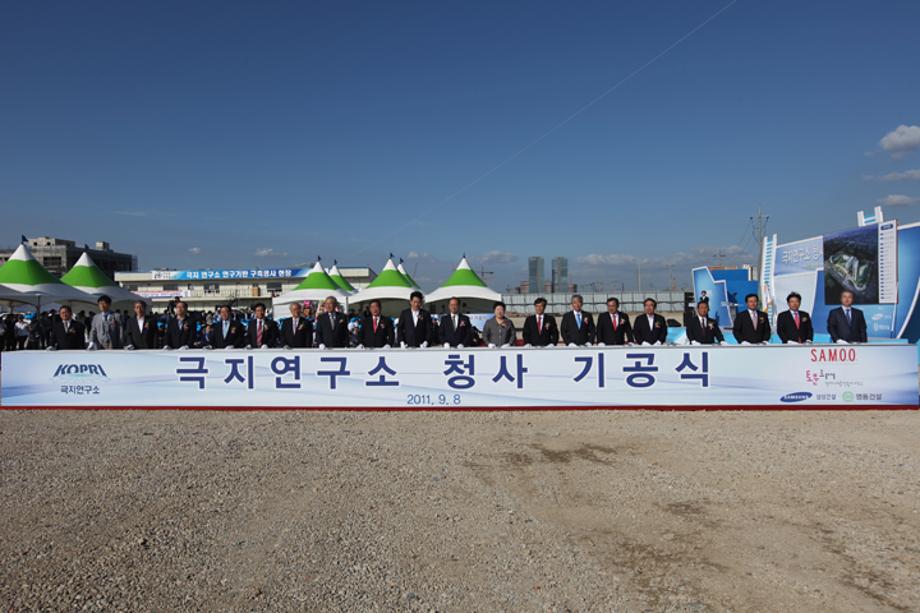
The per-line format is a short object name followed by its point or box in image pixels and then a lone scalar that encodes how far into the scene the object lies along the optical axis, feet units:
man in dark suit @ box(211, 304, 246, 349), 29.35
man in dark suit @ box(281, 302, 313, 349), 29.35
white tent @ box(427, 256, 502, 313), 77.66
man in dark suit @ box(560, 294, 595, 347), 28.89
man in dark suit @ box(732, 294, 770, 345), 27.96
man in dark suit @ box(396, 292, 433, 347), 28.89
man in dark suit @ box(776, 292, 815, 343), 27.73
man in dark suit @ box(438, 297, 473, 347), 28.81
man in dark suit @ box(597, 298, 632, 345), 28.40
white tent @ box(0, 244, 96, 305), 58.13
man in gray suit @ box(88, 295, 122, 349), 30.07
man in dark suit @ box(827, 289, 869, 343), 27.30
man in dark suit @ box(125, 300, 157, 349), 30.09
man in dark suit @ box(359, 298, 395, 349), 28.68
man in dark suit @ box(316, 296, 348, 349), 29.04
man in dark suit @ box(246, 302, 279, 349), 29.17
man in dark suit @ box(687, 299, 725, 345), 28.27
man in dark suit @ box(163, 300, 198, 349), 28.76
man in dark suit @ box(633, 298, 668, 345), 28.43
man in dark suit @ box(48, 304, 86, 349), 35.35
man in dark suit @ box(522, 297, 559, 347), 29.12
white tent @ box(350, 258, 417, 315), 78.89
